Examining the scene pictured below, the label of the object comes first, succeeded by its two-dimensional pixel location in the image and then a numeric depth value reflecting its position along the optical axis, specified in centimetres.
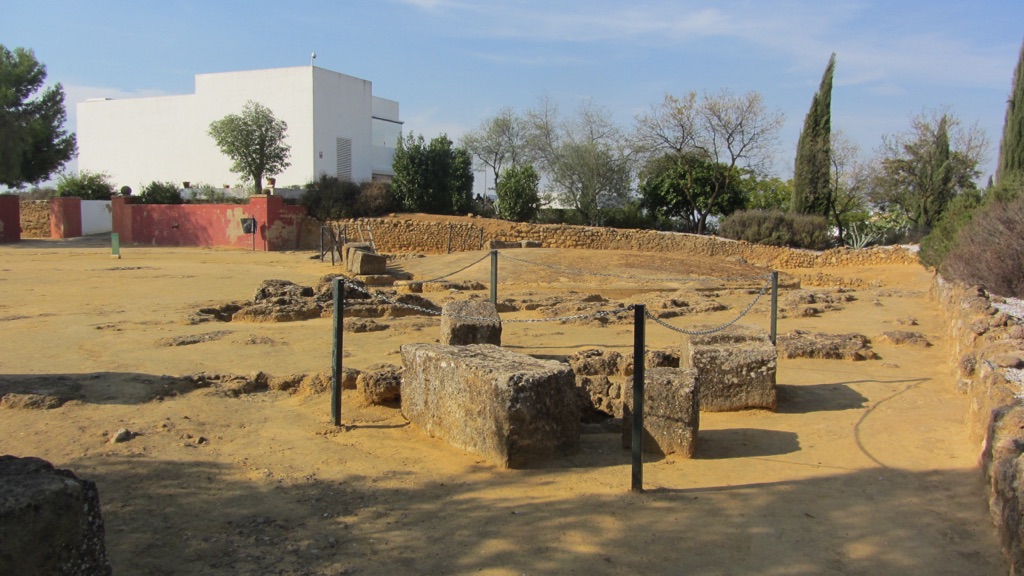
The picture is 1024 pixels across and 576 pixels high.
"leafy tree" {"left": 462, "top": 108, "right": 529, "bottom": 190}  4888
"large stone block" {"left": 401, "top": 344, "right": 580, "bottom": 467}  530
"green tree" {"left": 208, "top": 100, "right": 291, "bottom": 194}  3584
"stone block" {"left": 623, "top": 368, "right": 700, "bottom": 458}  571
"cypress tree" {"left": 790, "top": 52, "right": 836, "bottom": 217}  3198
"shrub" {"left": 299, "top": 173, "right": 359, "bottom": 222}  3192
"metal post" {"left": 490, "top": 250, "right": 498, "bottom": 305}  1175
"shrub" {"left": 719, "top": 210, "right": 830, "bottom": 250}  2923
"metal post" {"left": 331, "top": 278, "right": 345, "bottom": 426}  632
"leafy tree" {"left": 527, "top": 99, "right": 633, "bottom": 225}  3925
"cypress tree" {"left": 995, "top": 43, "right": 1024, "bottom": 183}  2351
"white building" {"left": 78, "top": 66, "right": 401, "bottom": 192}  4294
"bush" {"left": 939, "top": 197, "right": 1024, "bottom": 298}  1262
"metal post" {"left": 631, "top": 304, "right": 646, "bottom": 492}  492
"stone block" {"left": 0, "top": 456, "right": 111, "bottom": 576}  283
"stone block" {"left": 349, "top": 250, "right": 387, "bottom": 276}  1981
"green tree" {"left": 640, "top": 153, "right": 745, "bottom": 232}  3516
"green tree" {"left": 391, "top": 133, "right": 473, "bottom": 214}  3428
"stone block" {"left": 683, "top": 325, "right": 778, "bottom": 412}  701
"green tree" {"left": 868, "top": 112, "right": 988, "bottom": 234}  3173
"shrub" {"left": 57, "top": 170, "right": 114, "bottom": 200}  3712
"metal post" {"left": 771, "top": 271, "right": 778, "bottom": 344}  946
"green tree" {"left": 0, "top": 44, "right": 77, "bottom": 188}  3169
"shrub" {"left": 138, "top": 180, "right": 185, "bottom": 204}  3400
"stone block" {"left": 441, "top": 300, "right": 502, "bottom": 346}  844
